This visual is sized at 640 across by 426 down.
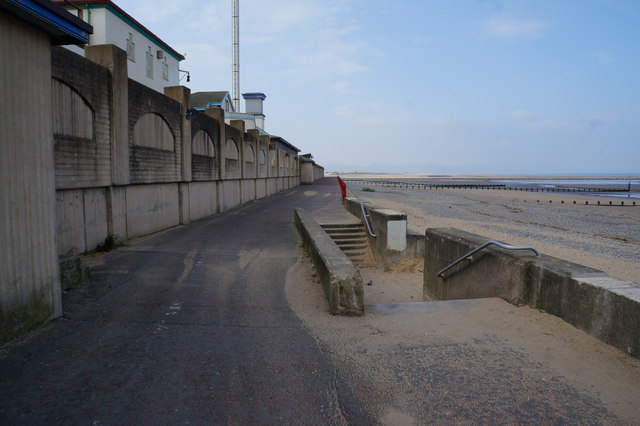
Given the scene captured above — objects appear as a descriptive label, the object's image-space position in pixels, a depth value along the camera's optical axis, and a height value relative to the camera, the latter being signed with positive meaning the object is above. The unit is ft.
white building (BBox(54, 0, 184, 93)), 81.66 +33.53
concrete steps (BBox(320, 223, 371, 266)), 41.65 -6.62
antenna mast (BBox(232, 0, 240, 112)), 179.93 +60.05
